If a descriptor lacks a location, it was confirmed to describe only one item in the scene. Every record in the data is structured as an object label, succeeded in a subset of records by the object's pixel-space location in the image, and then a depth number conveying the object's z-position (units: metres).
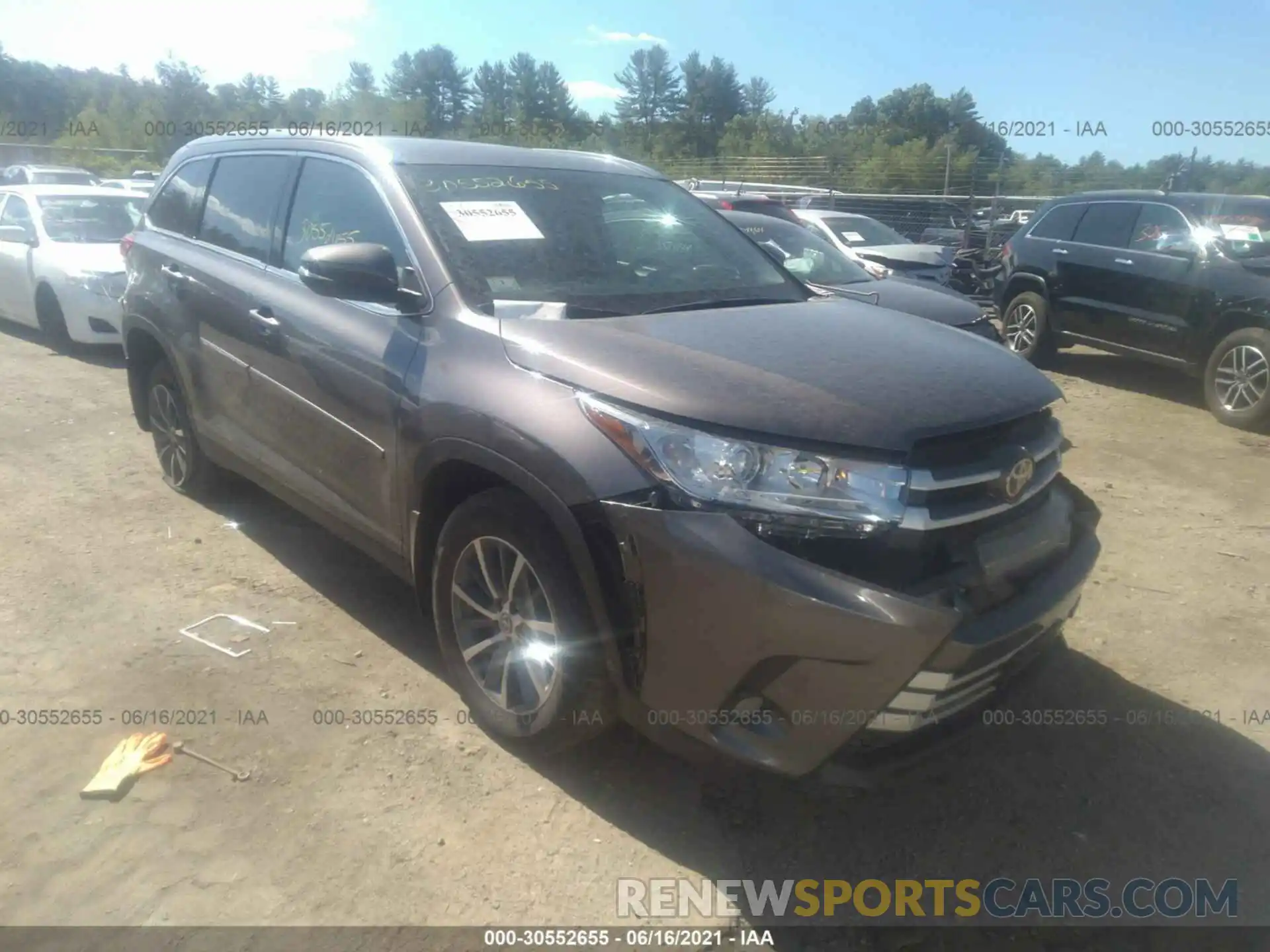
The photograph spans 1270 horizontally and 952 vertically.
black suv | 7.39
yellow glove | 2.80
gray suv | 2.22
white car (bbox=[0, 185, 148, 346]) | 8.48
